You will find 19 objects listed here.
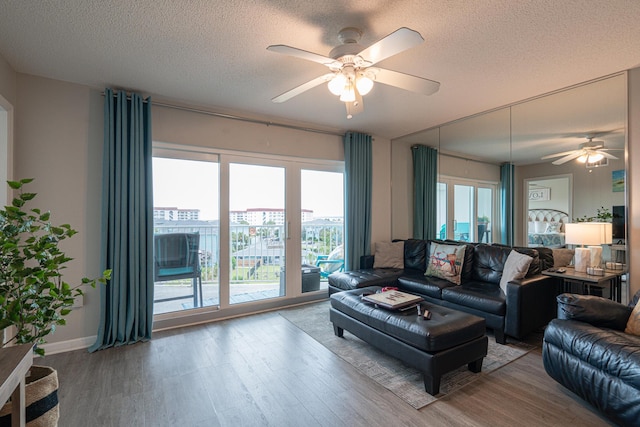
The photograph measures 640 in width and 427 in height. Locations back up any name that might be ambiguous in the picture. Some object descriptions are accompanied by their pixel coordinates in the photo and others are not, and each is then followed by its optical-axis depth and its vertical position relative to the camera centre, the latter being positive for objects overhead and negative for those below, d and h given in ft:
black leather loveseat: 5.31 -2.81
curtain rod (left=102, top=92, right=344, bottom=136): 10.78 +3.93
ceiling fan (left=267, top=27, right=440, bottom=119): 6.19 +3.32
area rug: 6.96 -4.14
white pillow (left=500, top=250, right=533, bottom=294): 9.62 -1.80
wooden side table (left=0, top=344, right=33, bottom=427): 3.49 -1.88
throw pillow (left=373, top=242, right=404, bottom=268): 14.57 -2.07
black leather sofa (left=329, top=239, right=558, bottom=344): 9.19 -2.71
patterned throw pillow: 11.91 -2.00
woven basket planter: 4.29 -2.76
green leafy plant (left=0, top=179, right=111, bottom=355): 3.98 -0.90
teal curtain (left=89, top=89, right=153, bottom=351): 9.52 -0.31
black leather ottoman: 6.77 -3.07
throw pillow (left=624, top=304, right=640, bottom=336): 6.48 -2.41
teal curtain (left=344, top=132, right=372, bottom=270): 14.92 +0.72
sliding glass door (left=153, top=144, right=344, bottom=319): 11.33 -0.62
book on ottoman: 8.12 -2.46
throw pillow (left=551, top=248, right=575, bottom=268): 10.60 -1.57
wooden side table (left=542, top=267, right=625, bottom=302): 8.81 -2.04
